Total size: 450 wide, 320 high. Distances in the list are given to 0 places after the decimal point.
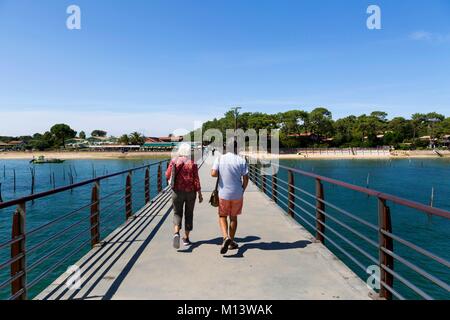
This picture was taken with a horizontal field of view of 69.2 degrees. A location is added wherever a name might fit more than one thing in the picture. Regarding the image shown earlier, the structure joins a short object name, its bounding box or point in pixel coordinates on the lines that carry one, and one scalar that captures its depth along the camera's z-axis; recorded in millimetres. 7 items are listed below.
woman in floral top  5445
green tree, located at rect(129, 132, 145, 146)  153000
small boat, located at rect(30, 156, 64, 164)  109375
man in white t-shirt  5117
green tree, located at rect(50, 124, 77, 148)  161625
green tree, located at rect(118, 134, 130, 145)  152375
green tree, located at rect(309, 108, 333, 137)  119350
